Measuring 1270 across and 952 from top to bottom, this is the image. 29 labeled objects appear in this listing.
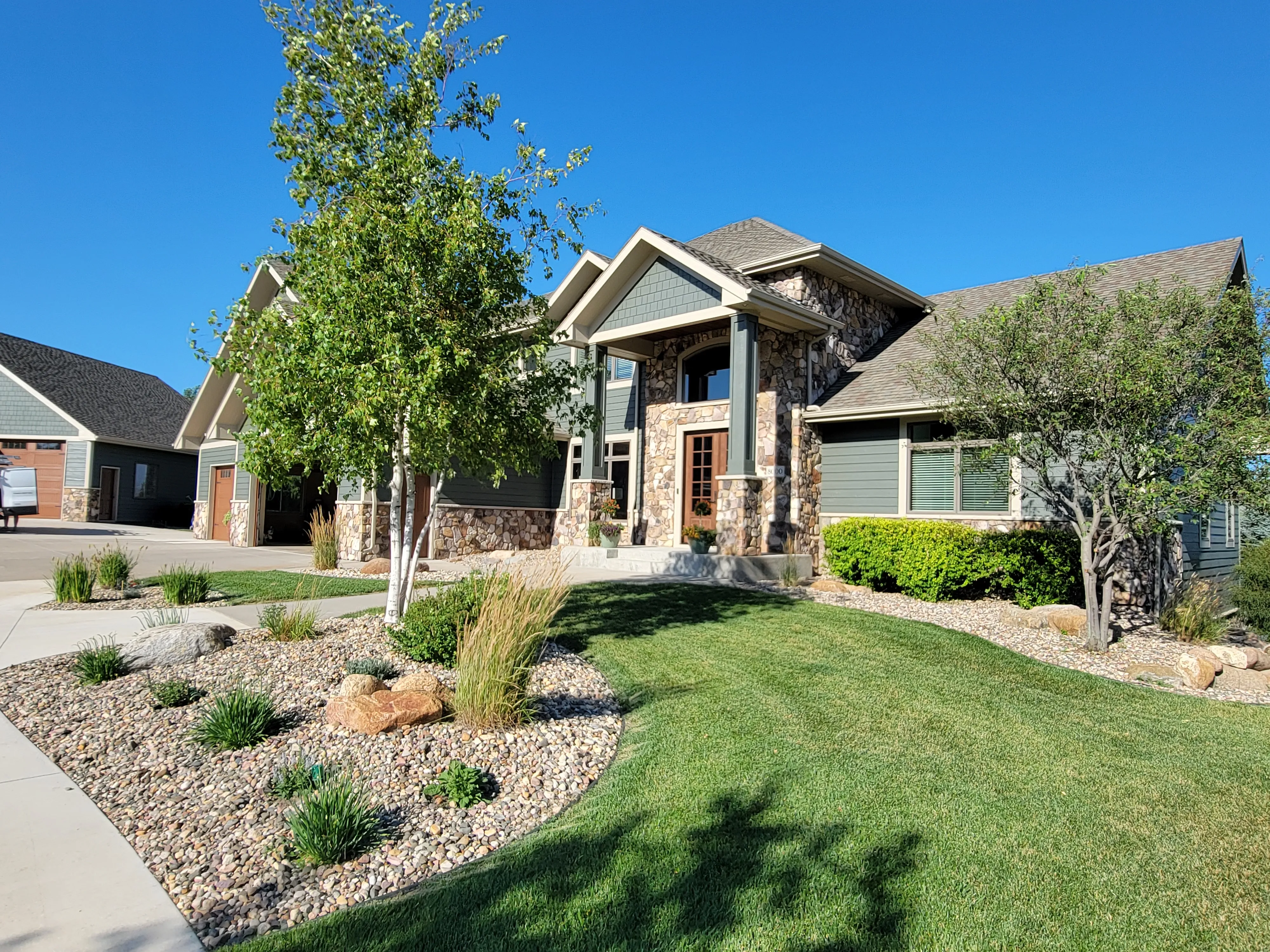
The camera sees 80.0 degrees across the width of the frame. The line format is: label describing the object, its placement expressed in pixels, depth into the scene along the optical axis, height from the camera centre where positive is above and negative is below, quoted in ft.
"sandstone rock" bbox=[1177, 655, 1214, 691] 23.67 -4.85
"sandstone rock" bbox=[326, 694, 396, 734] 14.92 -4.27
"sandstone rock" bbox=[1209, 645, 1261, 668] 26.27 -4.78
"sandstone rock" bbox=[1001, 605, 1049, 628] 29.94 -4.11
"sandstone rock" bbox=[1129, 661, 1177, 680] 24.16 -4.92
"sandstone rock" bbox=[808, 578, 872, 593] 37.99 -3.86
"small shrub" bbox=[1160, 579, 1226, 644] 30.14 -4.03
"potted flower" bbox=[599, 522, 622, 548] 48.60 -1.79
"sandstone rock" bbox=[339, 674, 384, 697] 16.12 -3.99
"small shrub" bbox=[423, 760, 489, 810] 12.76 -4.85
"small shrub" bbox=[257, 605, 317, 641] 22.18 -3.69
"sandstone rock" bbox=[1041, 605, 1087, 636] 28.99 -4.00
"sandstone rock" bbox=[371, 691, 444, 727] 15.19 -4.15
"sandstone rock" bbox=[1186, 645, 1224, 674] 24.86 -4.69
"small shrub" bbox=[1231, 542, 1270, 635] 32.07 -3.10
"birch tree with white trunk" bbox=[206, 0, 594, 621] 19.39 +5.92
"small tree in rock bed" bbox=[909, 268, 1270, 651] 24.40 +4.08
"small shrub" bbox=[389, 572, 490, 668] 19.40 -3.12
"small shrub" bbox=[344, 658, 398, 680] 18.13 -4.02
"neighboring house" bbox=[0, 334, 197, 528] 83.56 +5.86
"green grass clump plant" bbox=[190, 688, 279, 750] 14.37 -4.33
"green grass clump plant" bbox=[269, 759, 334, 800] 12.54 -4.72
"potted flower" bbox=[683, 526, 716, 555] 43.65 -1.81
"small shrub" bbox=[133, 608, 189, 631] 24.67 -4.12
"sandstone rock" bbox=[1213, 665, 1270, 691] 24.13 -5.19
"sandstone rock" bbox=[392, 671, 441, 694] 16.49 -3.99
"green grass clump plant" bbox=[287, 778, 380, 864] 10.80 -4.75
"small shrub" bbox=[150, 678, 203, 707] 16.49 -4.34
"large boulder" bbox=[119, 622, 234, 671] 19.92 -4.02
